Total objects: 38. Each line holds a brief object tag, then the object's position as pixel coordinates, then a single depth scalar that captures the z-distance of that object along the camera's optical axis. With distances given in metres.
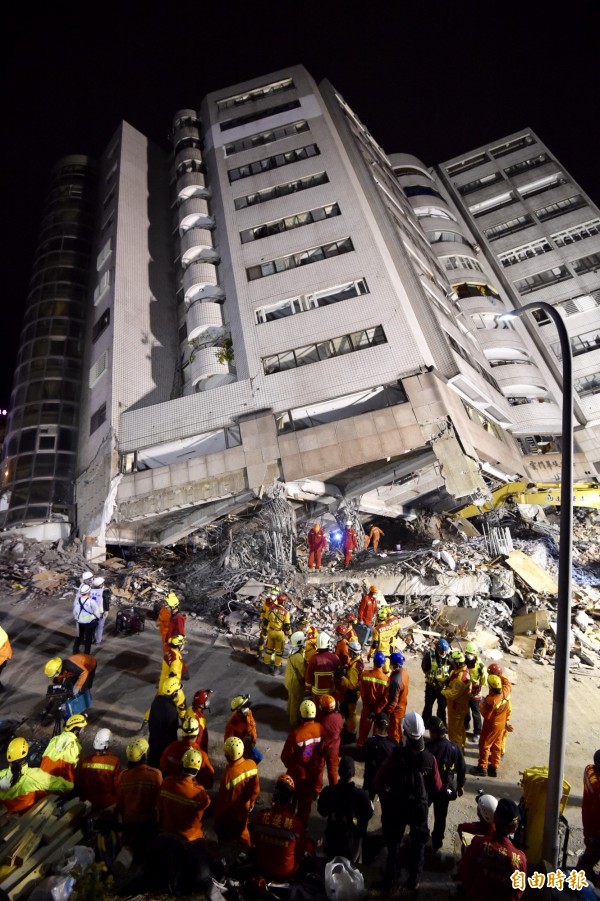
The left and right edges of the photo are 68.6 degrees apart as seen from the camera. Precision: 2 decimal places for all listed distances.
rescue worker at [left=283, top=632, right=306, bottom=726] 7.62
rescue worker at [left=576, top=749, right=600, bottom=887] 4.30
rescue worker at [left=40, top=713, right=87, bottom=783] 5.13
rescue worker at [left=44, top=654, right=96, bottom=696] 7.25
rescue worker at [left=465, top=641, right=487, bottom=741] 7.03
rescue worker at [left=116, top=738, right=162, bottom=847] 4.70
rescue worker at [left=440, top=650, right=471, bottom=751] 6.99
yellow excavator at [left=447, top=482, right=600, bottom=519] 18.66
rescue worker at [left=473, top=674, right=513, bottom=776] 6.30
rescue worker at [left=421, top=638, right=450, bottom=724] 7.39
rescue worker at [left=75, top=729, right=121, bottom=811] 5.05
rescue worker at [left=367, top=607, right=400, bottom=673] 8.99
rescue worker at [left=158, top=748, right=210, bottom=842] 4.41
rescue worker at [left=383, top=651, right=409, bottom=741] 6.78
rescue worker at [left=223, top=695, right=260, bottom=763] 5.78
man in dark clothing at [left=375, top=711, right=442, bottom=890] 4.52
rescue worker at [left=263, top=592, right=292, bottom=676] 9.44
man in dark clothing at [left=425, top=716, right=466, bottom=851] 5.14
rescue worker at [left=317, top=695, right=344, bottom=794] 5.76
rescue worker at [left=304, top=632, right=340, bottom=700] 6.94
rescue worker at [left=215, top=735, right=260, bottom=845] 4.78
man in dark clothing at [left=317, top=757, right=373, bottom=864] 4.54
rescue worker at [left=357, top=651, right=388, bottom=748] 6.92
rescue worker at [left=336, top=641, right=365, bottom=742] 7.38
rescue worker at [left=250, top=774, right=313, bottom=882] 4.12
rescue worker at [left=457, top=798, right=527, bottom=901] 3.67
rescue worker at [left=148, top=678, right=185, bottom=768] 6.02
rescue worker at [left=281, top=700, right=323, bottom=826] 5.43
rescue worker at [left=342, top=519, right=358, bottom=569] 16.73
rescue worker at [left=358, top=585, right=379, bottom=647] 11.48
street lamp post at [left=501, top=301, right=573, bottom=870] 4.17
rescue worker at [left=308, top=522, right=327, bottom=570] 16.14
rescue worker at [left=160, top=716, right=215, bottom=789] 4.86
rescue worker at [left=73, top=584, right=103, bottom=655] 9.23
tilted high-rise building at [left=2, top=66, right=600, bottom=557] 17.41
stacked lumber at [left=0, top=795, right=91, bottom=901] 4.19
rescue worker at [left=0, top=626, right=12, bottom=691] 7.61
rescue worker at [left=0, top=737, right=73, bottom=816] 4.74
